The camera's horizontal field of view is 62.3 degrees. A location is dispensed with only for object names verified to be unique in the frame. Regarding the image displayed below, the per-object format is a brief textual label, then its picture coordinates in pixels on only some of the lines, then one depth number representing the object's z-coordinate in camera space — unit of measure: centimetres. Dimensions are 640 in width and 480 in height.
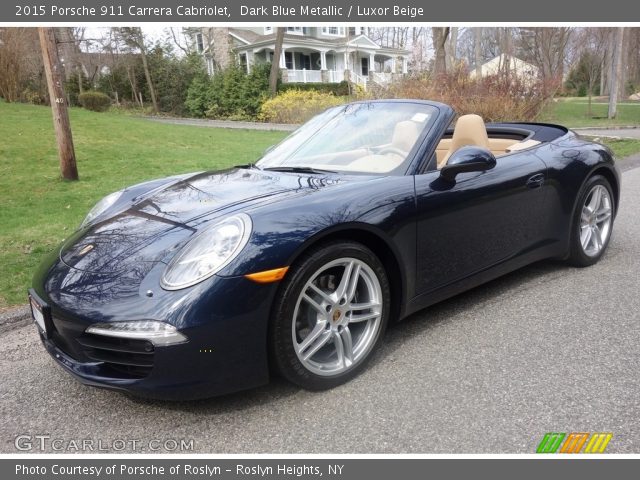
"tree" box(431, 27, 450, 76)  1965
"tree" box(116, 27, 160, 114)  3238
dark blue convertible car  218
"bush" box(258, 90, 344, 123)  2244
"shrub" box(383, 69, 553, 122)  1320
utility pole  761
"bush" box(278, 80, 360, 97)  3269
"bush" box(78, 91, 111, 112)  2553
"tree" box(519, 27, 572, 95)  2543
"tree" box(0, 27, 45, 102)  2170
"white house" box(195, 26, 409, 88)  3734
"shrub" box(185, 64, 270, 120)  2669
